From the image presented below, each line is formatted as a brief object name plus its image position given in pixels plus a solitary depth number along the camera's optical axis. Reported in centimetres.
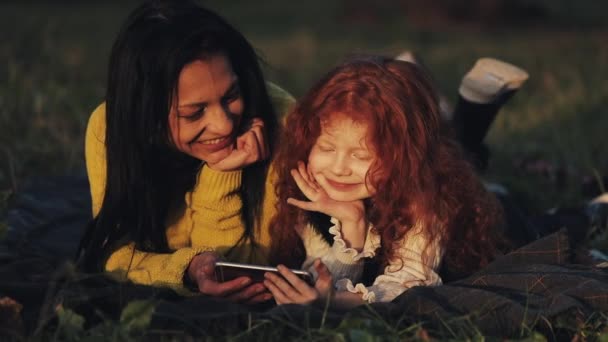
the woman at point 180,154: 311
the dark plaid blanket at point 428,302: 262
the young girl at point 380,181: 299
